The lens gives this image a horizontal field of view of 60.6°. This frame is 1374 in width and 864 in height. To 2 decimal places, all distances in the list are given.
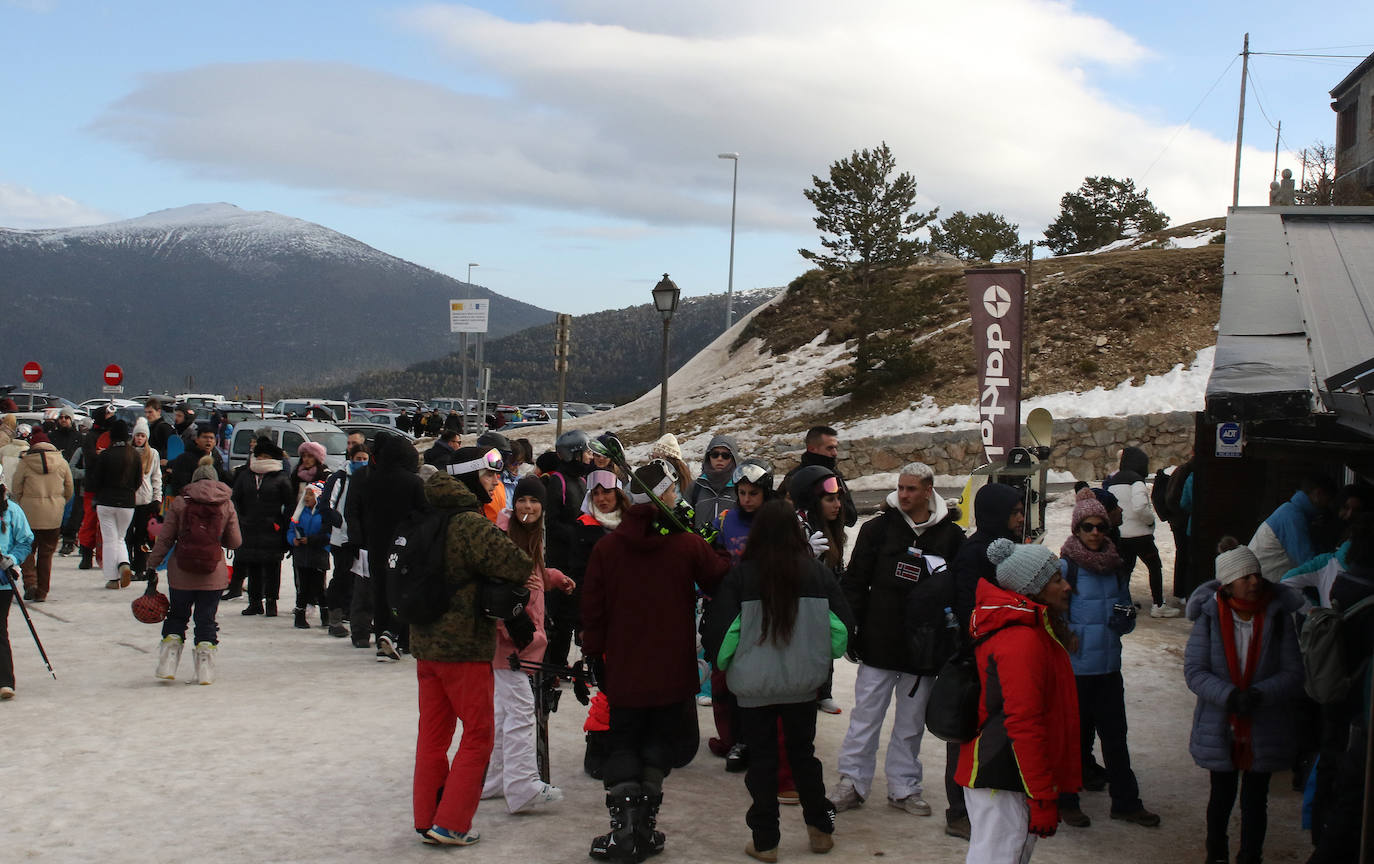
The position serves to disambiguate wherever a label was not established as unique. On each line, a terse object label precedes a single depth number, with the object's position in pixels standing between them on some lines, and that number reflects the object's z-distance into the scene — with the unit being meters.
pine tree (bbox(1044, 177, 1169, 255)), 45.84
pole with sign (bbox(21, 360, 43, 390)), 31.56
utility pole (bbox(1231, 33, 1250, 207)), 40.81
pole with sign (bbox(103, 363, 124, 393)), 32.59
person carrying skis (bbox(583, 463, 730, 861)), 5.36
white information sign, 44.41
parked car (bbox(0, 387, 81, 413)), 36.33
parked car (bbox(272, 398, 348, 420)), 40.11
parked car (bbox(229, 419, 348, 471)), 22.02
